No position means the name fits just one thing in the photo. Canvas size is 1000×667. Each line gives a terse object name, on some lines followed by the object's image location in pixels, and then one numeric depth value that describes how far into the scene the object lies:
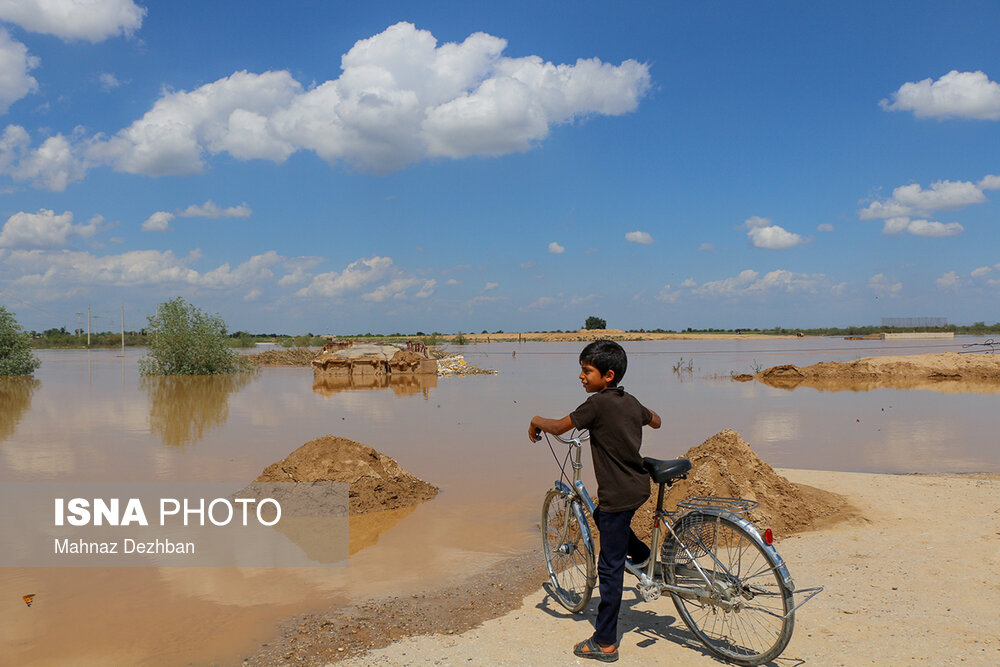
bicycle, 3.90
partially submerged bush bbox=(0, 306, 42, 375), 35.34
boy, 4.08
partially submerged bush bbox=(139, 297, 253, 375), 36.50
